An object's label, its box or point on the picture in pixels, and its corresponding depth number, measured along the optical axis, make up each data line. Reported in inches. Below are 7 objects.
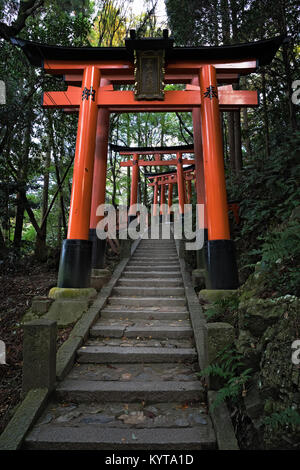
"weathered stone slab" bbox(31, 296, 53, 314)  188.5
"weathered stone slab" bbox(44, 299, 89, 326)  182.5
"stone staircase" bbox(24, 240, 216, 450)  94.7
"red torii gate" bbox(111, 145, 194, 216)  542.0
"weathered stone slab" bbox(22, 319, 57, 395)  115.0
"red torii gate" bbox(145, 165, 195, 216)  750.6
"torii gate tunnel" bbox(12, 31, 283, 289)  205.5
